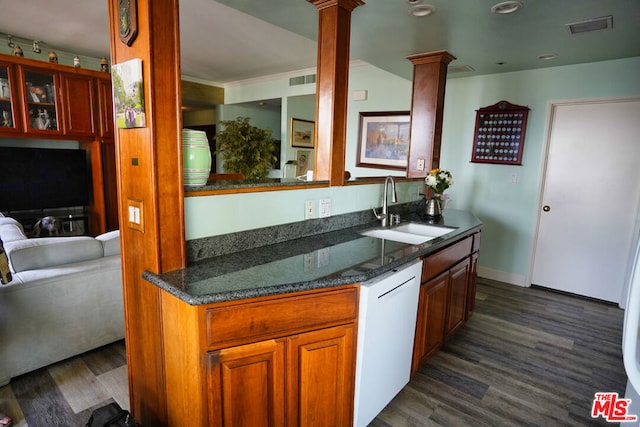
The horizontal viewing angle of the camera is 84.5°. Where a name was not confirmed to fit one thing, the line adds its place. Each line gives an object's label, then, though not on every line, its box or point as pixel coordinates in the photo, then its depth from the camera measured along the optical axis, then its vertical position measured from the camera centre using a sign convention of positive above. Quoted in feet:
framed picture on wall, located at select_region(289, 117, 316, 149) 19.60 +1.55
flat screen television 13.85 -1.06
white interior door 11.10 -0.95
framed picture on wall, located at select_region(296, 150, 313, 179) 20.61 +0.05
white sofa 6.66 -2.94
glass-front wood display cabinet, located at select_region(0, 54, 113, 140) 13.16 +2.11
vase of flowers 10.07 -0.59
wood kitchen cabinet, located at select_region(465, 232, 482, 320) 9.18 -2.90
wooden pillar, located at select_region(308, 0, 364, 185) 6.86 +1.54
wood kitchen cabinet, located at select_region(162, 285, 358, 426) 4.08 -2.51
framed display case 12.53 +1.21
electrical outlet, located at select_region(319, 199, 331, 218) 7.22 -0.95
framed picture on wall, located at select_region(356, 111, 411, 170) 14.92 +1.02
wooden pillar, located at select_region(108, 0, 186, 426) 4.25 -0.35
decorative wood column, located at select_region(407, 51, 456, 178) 10.64 +1.69
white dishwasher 5.18 -2.80
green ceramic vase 4.82 +0.00
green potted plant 17.76 +0.53
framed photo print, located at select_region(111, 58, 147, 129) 4.30 +0.78
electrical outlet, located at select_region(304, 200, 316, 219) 6.85 -0.93
